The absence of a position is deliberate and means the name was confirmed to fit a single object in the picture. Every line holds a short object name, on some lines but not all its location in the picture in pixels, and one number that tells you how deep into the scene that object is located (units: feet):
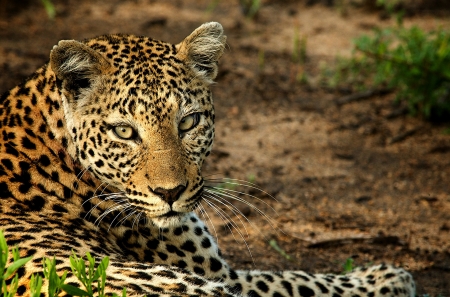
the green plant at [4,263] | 23.48
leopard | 34.32
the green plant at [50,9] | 78.38
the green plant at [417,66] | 61.82
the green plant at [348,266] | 44.79
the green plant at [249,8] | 87.51
